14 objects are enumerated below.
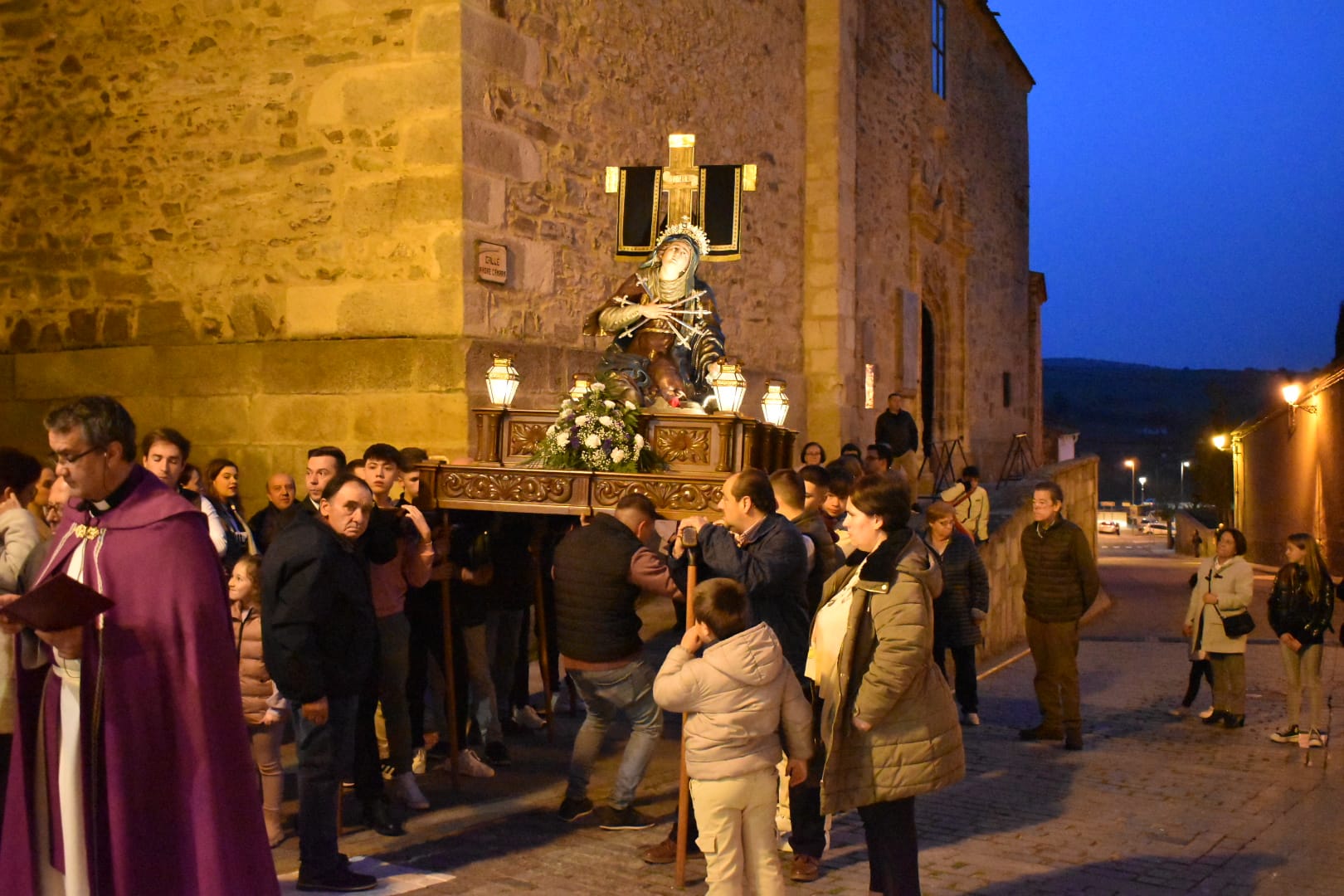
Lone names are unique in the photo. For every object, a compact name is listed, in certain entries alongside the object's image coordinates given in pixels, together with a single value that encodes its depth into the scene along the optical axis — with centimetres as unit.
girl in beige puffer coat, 586
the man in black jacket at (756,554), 560
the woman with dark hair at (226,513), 648
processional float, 669
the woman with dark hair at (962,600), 909
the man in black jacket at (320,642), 520
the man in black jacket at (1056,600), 839
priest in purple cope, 367
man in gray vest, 629
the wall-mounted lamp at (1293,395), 2467
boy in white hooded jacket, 462
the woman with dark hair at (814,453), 1132
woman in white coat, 925
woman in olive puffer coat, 459
